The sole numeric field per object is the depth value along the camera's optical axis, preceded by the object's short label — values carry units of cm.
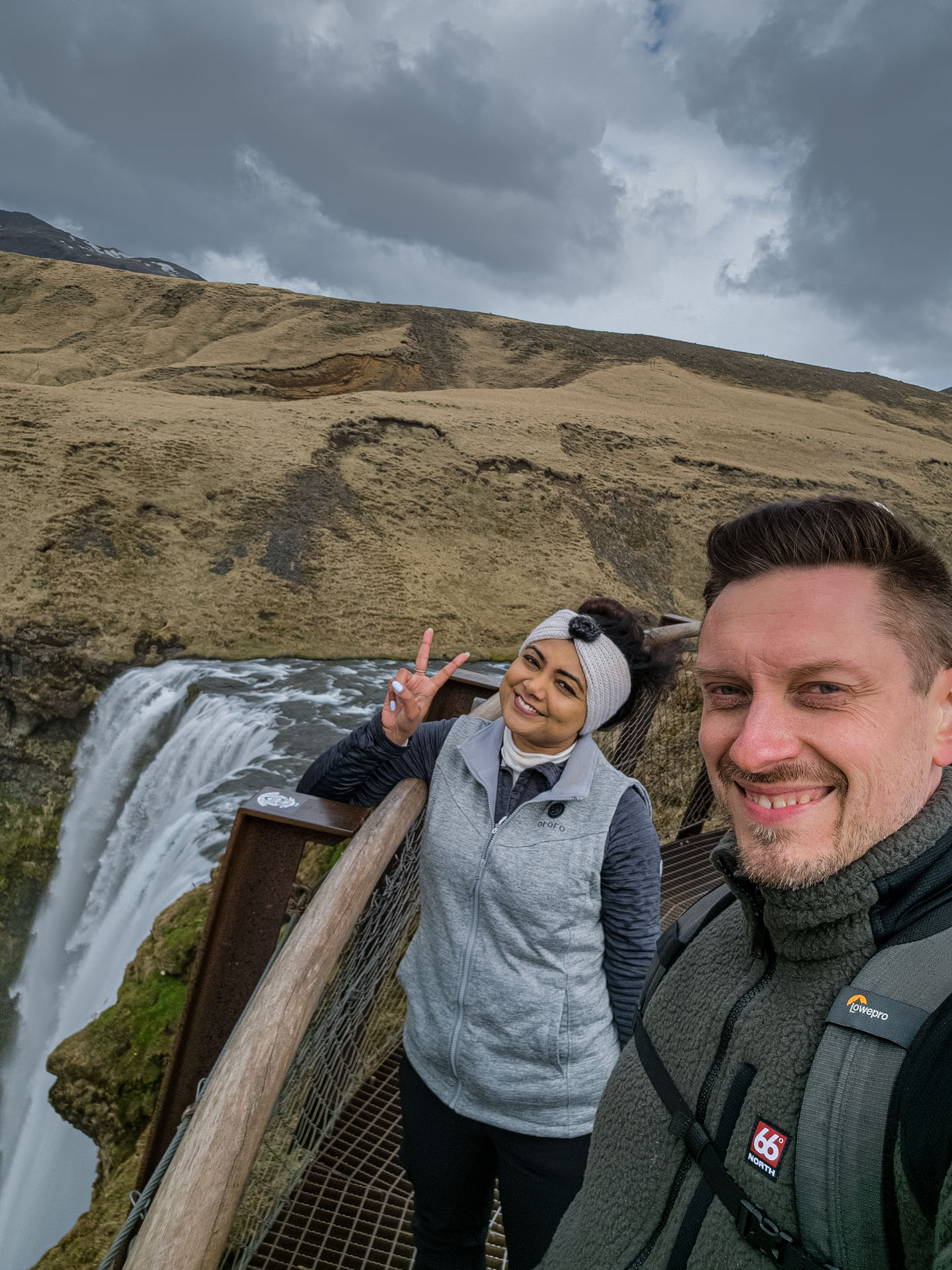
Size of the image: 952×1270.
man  68
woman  173
